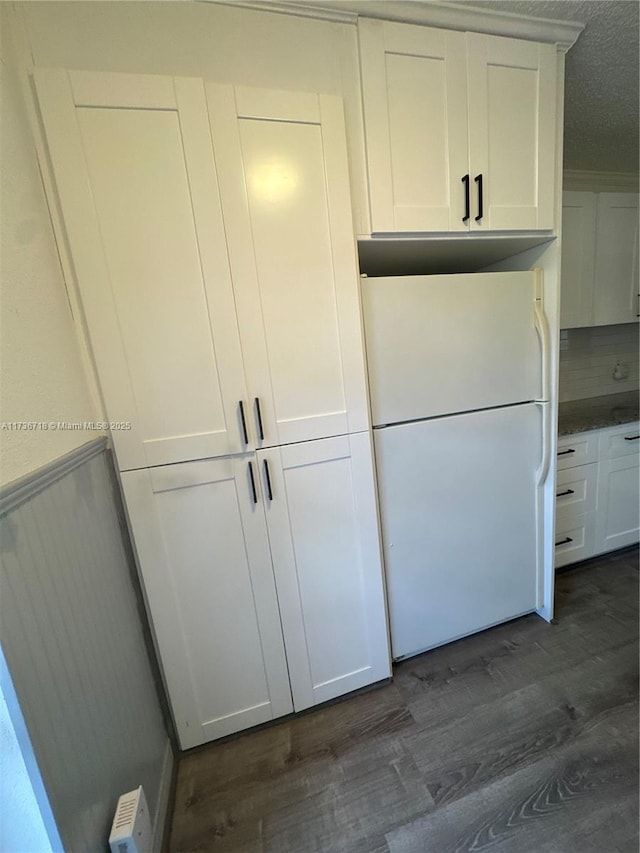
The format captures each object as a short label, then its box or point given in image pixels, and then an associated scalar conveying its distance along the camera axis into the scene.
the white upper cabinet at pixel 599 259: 1.98
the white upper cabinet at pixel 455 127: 1.10
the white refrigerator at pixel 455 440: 1.29
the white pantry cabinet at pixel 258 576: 1.11
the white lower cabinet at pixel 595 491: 1.87
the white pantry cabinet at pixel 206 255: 0.91
